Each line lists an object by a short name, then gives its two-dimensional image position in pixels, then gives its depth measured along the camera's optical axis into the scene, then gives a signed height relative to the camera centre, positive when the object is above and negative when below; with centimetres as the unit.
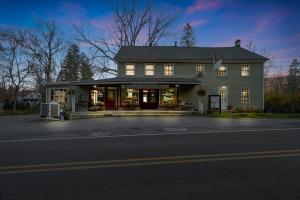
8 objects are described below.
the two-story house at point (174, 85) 1518 +157
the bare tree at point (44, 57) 2311 +646
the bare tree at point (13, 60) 2122 +561
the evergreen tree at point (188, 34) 3194 +1415
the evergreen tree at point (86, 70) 2359 +473
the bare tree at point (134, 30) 2310 +1077
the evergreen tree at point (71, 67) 2871 +647
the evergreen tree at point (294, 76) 3757 +682
